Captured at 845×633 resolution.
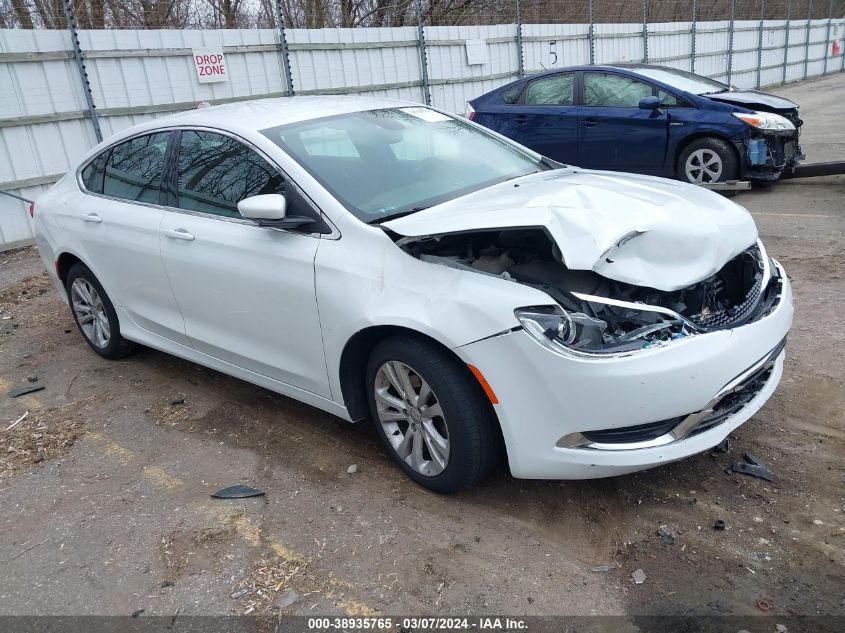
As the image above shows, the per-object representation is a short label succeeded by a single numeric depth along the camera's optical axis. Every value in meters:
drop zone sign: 9.85
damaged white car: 2.71
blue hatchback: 8.01
